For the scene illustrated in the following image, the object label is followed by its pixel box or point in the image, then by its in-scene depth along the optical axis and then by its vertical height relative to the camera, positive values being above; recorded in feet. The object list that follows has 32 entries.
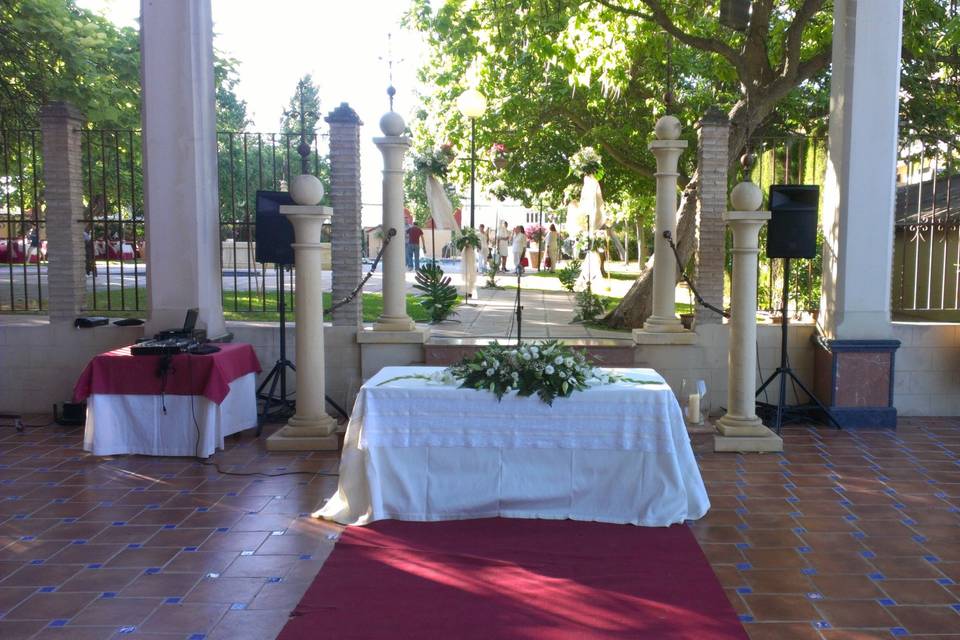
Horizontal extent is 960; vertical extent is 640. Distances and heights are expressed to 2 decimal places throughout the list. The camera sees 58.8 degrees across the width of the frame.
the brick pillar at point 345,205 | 26.91 +2.14
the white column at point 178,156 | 25.71 +3.56
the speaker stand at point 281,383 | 26.22 -3.49
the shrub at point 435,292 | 34.22 -0.80
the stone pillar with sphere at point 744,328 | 23.07 -1.51
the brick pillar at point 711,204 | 27.37 +2.19
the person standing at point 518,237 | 64.50 +2.78
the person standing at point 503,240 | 79.29 +2.99
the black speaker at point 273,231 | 25.26 +1.23
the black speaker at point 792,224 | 25.16 +1.43
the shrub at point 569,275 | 45.98 -0.15
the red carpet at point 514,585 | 12.48 -5.15
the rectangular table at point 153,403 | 22.75 -3.53
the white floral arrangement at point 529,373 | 17.11 -2.06
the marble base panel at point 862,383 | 26.32 -3.43
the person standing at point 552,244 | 72.64 +2.47
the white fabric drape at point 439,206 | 34.01 +2.71
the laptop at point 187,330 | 24.63 -1.67
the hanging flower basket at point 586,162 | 34.91 +4.51
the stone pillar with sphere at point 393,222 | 26.03 +1.57
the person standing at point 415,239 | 65.00 +2.53
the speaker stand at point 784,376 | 25.66 -3.23
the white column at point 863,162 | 25.94 +3.38
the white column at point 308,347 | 22.76 -2.03
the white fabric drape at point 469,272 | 42.39 +0.01
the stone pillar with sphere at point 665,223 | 26.89 +1.55
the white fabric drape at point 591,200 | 36.37 +3.11
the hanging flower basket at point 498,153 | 37.22 +6.54
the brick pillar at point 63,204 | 27.45 +2.21
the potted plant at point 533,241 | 85.05 +3.23
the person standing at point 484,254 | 70.64 +1.64
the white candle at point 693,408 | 22.50 -3.61
